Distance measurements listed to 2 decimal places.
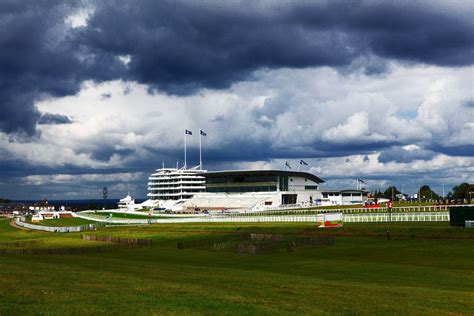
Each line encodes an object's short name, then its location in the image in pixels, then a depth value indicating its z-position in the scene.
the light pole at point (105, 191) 198.62
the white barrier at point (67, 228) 101.50
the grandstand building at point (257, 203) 192.75
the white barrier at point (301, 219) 75.12
